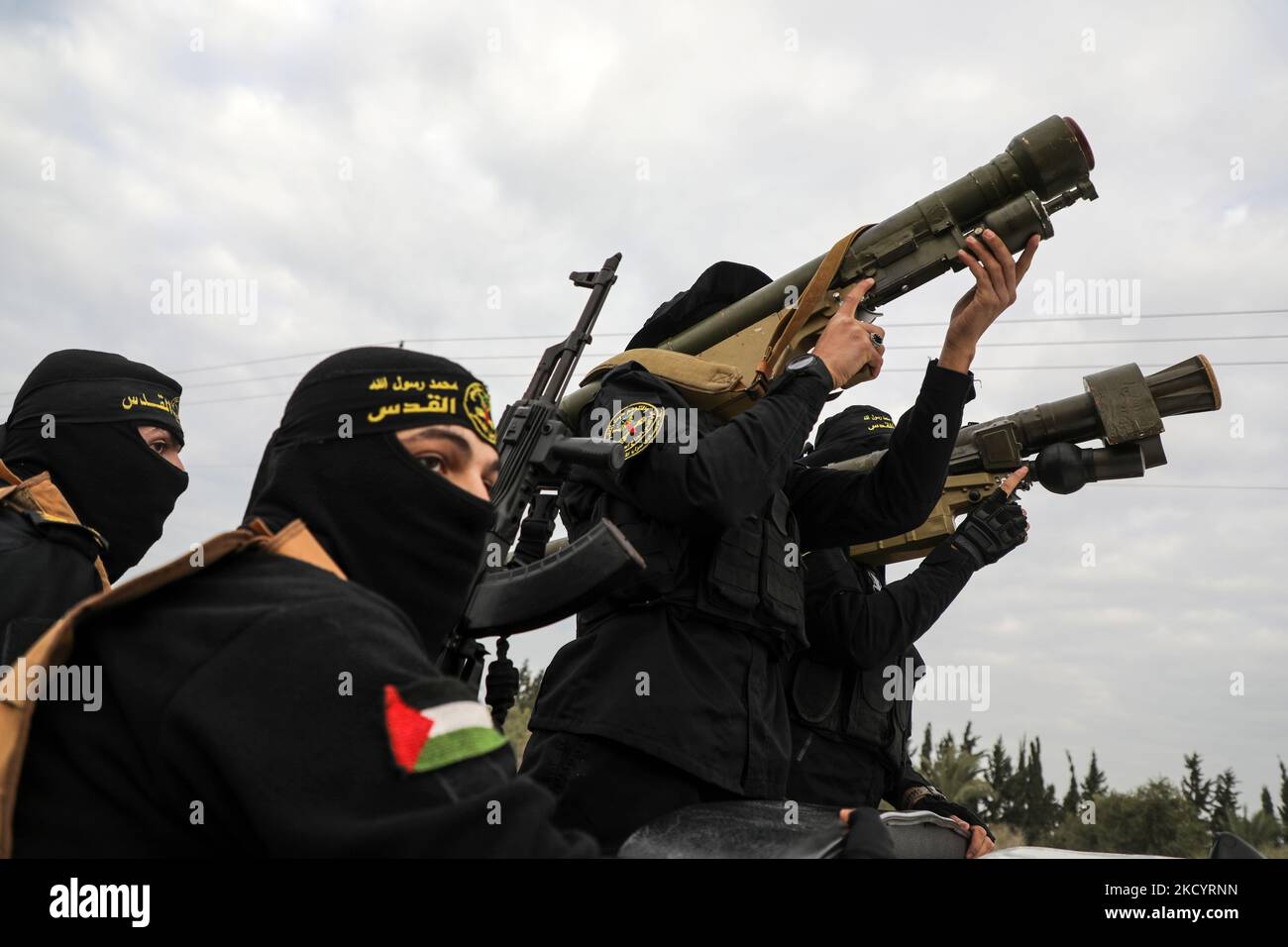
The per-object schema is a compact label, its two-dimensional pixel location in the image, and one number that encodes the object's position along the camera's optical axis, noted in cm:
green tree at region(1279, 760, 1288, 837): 1591
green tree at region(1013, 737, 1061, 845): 1916
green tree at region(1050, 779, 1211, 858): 1445
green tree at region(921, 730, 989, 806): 1694
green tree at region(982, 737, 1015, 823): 1969
